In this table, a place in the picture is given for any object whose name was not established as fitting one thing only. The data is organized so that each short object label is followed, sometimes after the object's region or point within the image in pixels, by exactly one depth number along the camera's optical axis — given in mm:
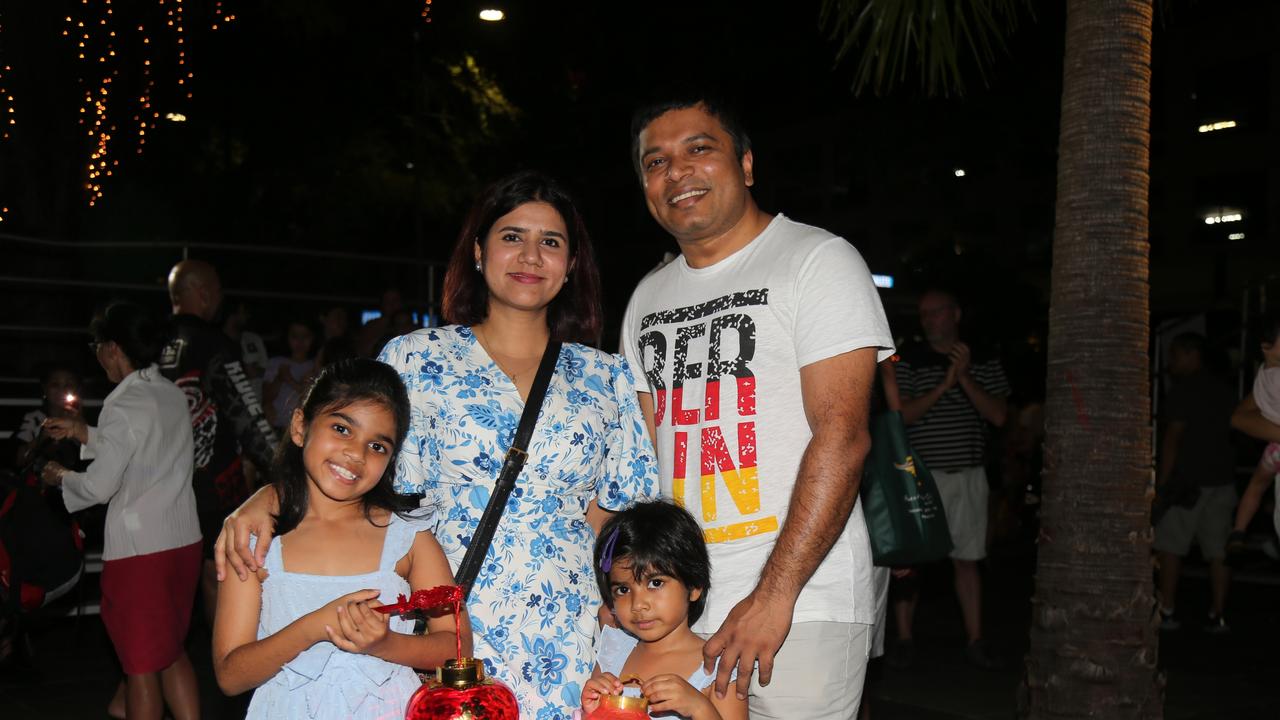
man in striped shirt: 8172
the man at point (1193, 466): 10250
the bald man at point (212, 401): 6480
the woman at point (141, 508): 5555
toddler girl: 3119
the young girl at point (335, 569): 2770
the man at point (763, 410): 2885
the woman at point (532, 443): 3217
